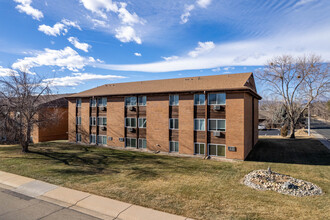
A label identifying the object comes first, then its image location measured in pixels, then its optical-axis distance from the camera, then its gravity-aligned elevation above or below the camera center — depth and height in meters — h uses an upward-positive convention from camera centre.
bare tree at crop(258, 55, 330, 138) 31.67 +5.24
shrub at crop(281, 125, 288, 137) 35.65 -3.39
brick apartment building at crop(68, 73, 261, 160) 19.62 -0.42
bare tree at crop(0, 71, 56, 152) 19.38 +0.74
